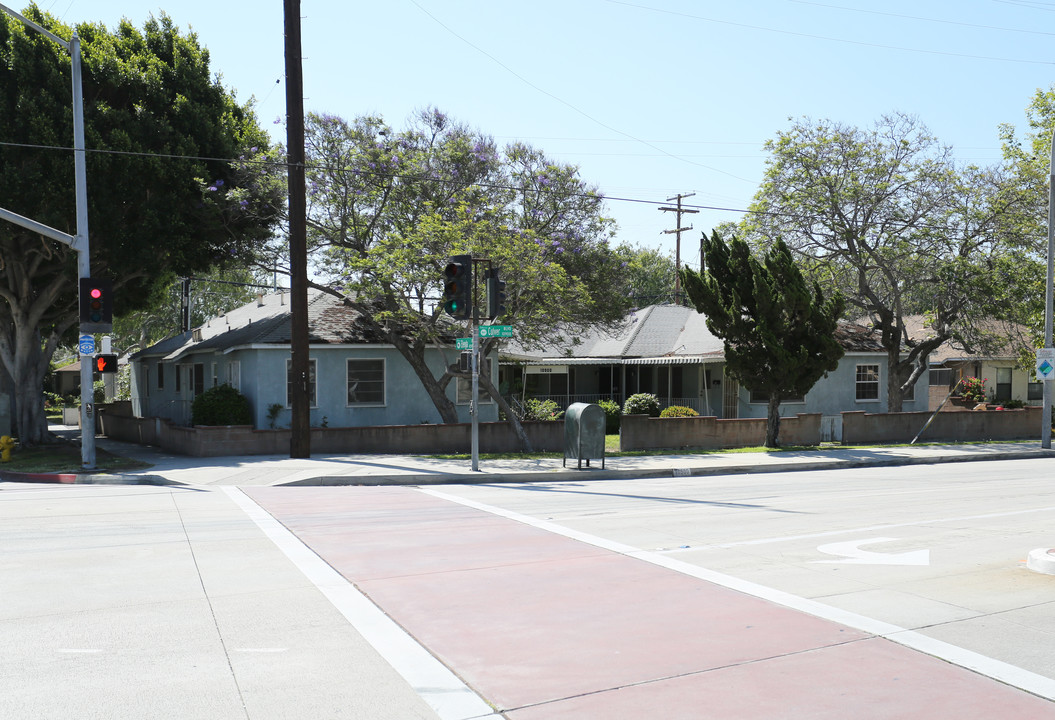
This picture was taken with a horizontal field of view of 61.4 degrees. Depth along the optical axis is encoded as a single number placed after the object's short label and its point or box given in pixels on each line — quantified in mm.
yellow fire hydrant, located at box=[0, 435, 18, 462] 21781
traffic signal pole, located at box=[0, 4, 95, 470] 18828
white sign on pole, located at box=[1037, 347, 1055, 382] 27125
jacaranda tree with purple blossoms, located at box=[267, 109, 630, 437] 22828
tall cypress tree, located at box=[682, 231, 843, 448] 24562
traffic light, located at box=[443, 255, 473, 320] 17672
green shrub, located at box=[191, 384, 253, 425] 23688
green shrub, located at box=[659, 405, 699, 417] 27656
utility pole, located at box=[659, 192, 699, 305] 51269
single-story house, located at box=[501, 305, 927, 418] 32469
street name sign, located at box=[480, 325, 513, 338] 18812
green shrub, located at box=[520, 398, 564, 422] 28562
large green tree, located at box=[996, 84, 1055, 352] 28922
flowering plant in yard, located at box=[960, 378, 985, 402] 38875
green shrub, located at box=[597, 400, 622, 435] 30567
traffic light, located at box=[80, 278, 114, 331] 19000
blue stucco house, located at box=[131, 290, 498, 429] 25375
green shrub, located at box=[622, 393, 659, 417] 29844
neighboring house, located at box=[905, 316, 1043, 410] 40344
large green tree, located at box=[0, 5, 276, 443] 22188
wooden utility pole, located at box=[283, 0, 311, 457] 20594
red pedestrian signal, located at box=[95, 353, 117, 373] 19047
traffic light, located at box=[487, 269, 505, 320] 18609
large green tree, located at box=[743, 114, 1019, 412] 28438
